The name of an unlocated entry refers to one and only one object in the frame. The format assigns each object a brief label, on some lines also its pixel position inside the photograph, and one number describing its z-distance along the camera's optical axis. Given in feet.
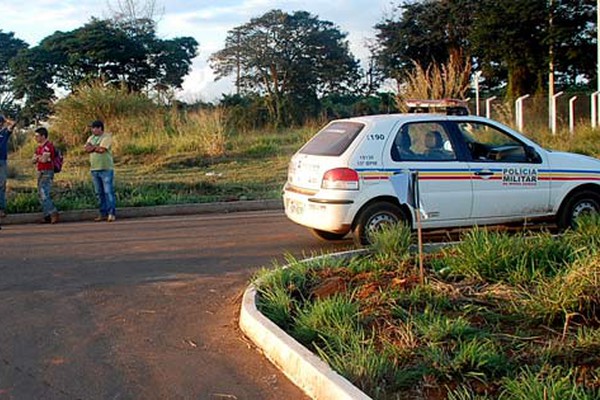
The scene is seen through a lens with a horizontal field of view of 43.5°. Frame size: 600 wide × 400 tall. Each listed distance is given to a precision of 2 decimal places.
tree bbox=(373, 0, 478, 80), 143.95
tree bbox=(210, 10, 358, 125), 173.68
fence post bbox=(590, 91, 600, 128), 80.44
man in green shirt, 42.83
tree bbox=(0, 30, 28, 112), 163.32
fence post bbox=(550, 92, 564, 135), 84.86
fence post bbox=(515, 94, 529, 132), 84.84
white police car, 28.81
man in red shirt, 42.75
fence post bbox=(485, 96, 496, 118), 90.27
